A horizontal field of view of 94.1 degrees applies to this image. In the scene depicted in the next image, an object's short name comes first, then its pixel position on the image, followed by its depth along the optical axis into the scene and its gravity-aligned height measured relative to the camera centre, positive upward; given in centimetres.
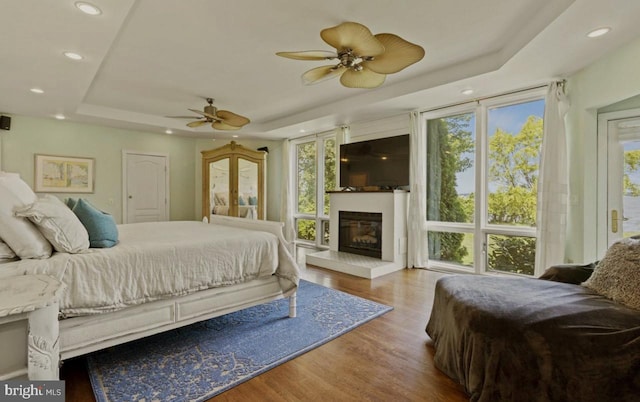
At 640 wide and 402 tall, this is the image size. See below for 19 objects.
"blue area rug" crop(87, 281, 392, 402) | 175 -110
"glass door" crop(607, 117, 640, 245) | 309 +22
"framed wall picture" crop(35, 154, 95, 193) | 492 +41
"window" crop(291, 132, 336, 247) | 618 +32
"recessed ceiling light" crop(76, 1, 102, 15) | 196 +128
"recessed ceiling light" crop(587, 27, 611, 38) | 230 +132
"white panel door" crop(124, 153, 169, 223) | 582 +21
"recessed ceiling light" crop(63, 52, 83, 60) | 265 +129
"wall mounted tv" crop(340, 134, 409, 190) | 466 +59
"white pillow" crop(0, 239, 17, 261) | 163 -30
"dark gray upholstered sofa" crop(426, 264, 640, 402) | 132 -71
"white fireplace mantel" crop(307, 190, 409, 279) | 438 -63
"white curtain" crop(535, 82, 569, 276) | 326 +21
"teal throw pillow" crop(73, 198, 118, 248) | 200 -19
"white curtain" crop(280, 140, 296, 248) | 666 +13
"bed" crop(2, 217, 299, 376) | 170 -56
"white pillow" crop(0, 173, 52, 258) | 162 -18
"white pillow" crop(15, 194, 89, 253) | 168 -16
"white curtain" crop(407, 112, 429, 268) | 453 -5
